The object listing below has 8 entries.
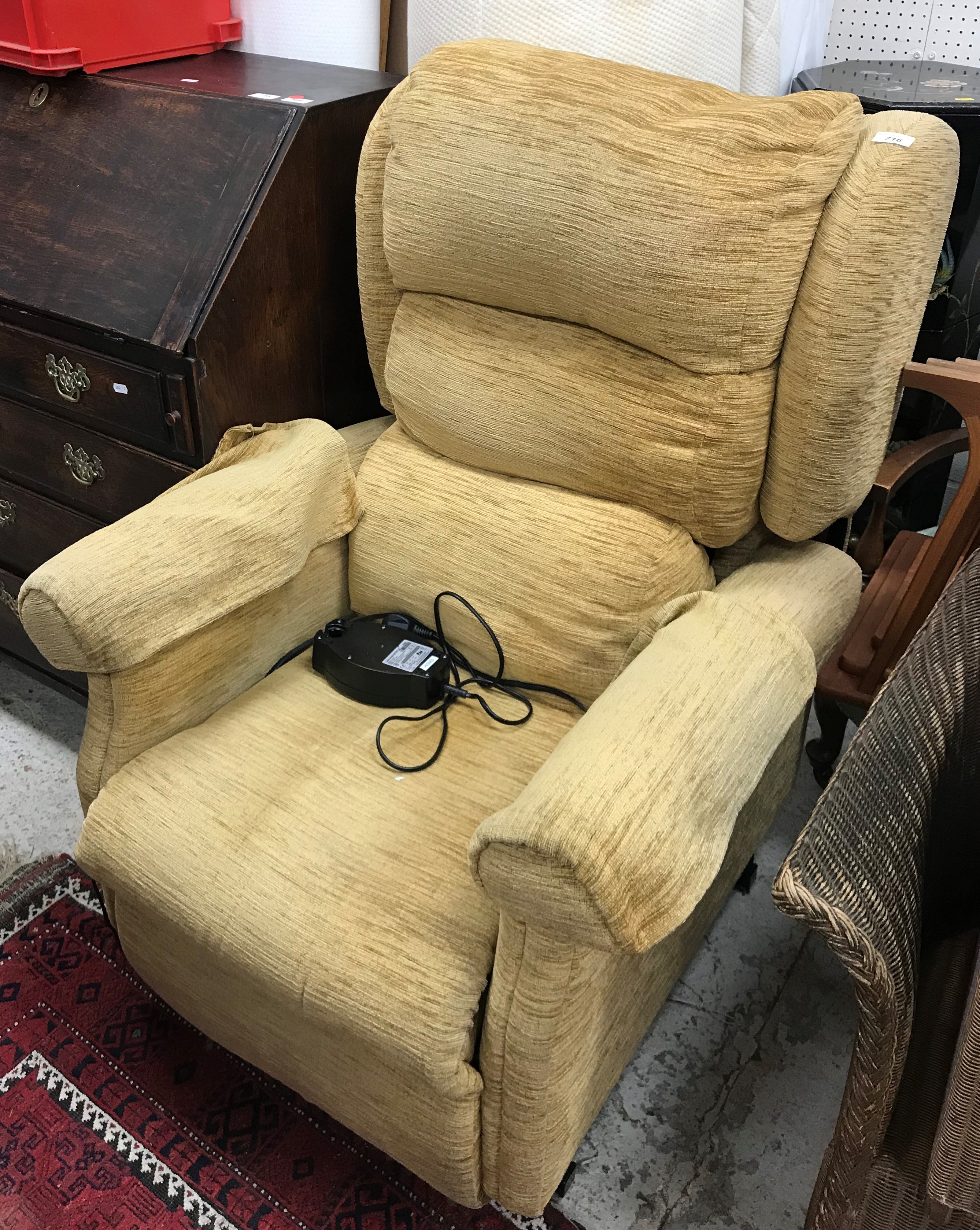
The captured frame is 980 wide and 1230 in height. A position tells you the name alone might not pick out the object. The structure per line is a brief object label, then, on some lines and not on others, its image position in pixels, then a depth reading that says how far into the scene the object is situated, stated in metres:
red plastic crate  1.31
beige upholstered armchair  0.89
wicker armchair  0.68
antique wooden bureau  1.23
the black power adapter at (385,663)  1.20
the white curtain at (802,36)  1.47
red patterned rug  1.09
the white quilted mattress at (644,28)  1.29
